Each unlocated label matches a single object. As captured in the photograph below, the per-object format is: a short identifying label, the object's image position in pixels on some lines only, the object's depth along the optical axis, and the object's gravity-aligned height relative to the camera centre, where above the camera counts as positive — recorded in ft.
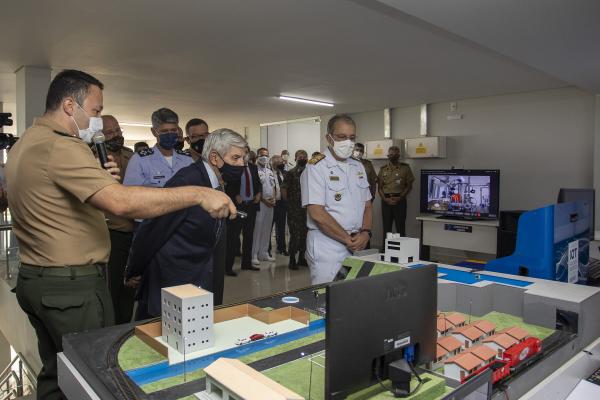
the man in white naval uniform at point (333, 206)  8.82 -0.56
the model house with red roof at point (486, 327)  4.66 -1.62
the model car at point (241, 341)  4.43 -1.68
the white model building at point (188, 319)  4.14 -1.38
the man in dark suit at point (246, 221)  18.60 -1.96
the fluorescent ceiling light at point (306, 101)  22.68 +4.21
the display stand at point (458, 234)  19.71 -2.65
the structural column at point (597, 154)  18.30 +1.05
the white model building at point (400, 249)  7.13 -1.17
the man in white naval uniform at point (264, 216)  20.84 -1.81
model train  3.76 -1.67
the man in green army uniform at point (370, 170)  22.38 +0.41
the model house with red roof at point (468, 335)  4.42 -1.62
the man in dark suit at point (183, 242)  6.54 -0.98
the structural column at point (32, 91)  16.28 +3.29
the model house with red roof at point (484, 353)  3.90 -1.60
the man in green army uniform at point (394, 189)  23.55 -0.57
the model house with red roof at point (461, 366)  3.72 -1.62
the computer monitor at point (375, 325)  3.00 -1.09
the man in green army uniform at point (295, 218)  19.89 -1.83
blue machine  6.80 -1.09
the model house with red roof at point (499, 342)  4.17 -1.62
